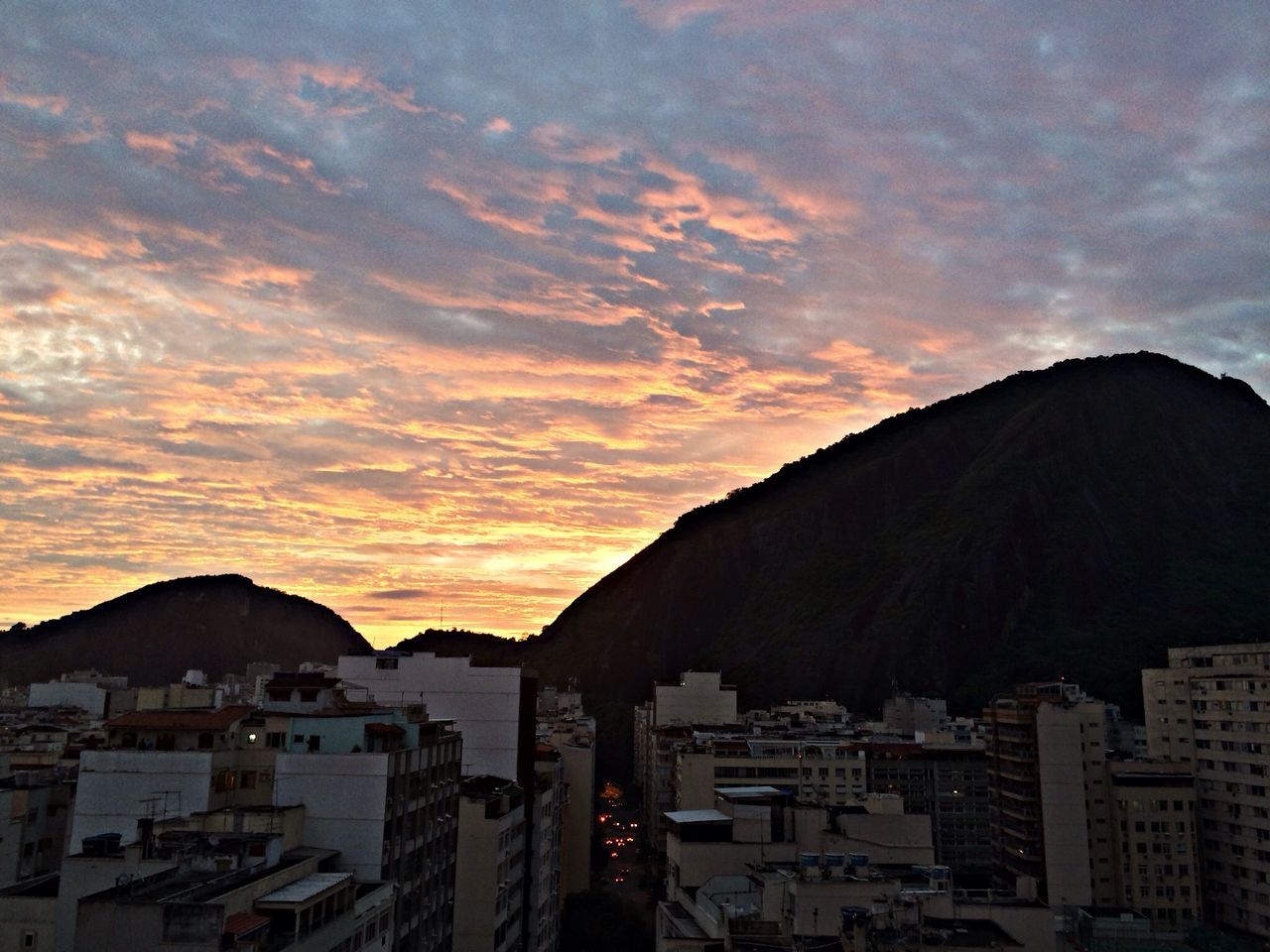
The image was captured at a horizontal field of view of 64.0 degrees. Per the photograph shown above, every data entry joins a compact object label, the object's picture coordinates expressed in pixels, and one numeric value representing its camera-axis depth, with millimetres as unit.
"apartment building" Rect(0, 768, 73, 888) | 59531
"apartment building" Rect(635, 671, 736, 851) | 159000
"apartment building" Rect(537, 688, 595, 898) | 103188
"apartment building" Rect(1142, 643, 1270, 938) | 94375
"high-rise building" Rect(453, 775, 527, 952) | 67062
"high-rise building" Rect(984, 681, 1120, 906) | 98875
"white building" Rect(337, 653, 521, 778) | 94438
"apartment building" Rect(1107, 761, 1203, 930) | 96250
